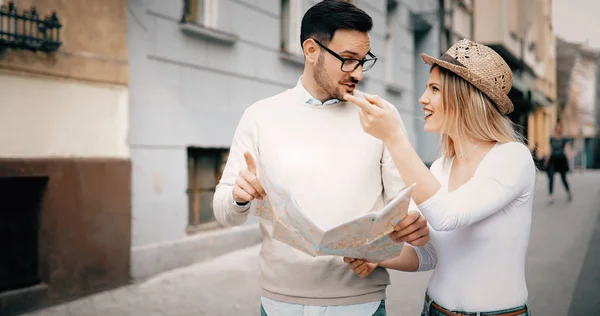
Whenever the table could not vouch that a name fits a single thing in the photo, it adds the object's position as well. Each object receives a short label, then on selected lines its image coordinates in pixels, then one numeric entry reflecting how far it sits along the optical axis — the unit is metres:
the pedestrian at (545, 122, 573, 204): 11.88
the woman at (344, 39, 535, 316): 1.67
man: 1.90
